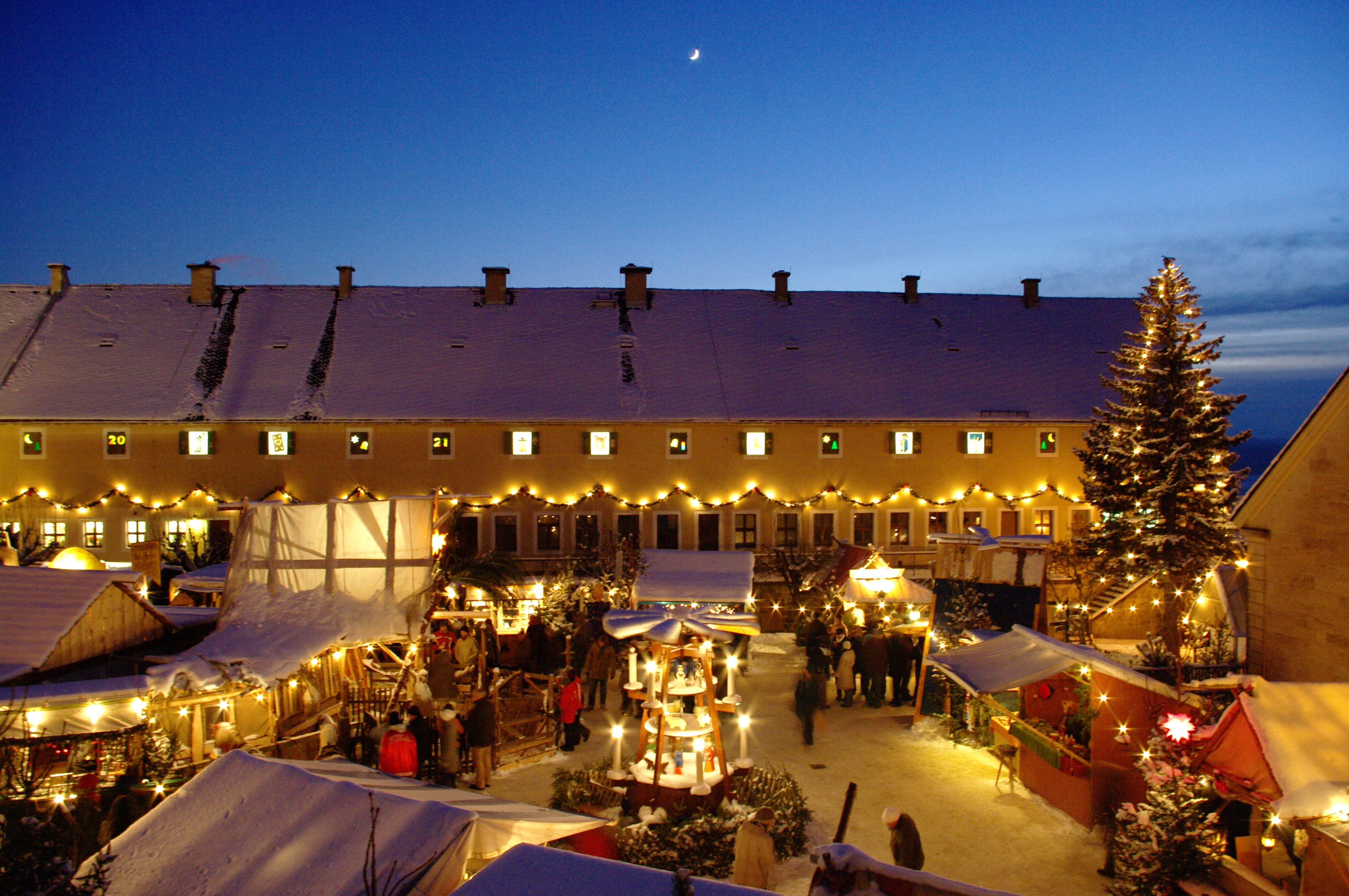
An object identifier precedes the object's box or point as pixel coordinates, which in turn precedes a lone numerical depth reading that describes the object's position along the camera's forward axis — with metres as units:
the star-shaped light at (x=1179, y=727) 8.71
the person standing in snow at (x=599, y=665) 15.32
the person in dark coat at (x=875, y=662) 15.30
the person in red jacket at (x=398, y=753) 10.57
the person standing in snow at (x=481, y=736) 11.55
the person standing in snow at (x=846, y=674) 15.26
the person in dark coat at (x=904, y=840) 7.69
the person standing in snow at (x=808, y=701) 13.34
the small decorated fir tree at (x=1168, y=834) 8.06
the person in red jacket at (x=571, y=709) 13.11
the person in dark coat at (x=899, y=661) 15.49
